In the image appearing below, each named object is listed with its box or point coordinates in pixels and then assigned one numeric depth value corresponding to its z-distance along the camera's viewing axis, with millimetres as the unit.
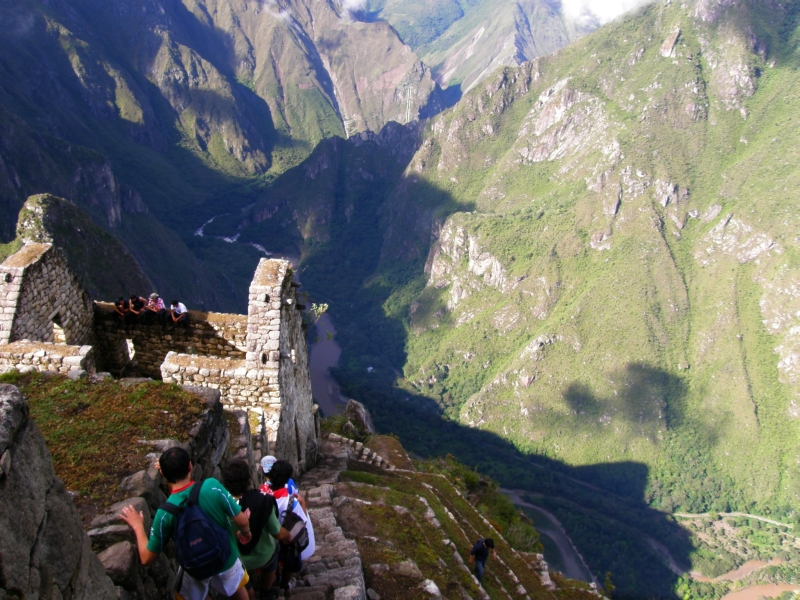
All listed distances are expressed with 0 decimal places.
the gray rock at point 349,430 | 24984
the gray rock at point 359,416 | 29570
